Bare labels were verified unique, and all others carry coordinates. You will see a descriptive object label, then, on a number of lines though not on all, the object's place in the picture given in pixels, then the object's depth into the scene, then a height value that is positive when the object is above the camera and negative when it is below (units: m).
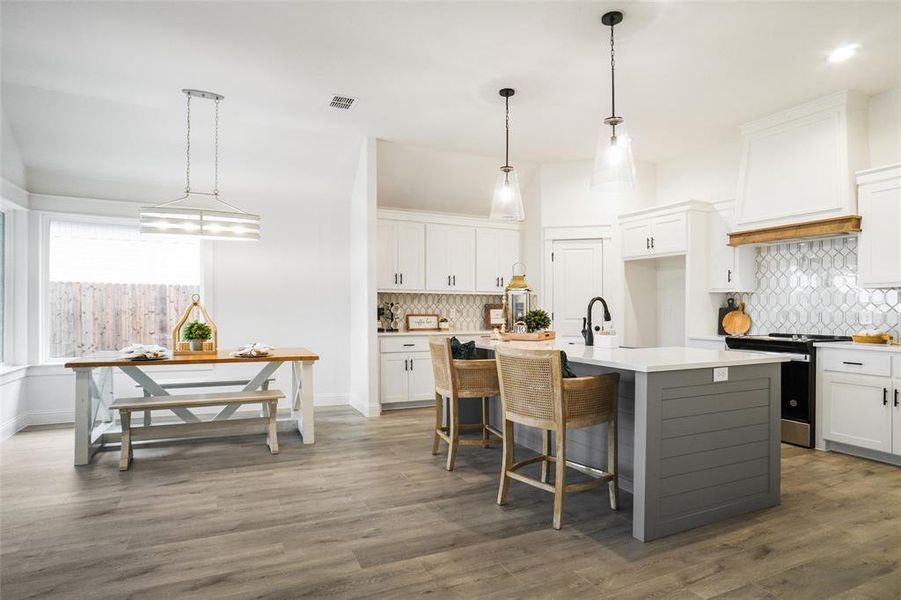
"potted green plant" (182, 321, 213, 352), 4.25 -0.29
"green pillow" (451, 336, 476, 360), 3.80 -0.37
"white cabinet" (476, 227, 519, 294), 6.59 +0.54
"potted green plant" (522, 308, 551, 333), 3.83 -0.15
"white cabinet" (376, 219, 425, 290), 6.08 +0.51
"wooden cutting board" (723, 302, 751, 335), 5.25 -0.21
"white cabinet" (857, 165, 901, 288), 3.88 +0.56
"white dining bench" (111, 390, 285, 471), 3.73 -0.95
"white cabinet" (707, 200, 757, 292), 5.16 +0.41
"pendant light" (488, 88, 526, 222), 3.86 +0.74
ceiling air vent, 4.46 +1.69
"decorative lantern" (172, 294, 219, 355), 4.25 -0.37
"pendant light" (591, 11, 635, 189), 2.95 +0.79
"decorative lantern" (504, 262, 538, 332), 3.86 +0.00
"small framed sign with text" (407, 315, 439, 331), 6.38 -0.29
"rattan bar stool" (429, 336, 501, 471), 3.58 -0.57
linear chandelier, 4.00 +0.59
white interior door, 6.18 +0.21
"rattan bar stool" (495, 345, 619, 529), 2.63 -0.54
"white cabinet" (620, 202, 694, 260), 5.34 +0.73
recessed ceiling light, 3.57 +1.72
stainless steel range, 4.18 -0.69
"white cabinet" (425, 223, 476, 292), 6.33 +0.51
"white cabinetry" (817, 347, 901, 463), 3.71 -0.72
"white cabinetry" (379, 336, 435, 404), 5.76 -0.80
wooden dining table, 3.78 -0.75
